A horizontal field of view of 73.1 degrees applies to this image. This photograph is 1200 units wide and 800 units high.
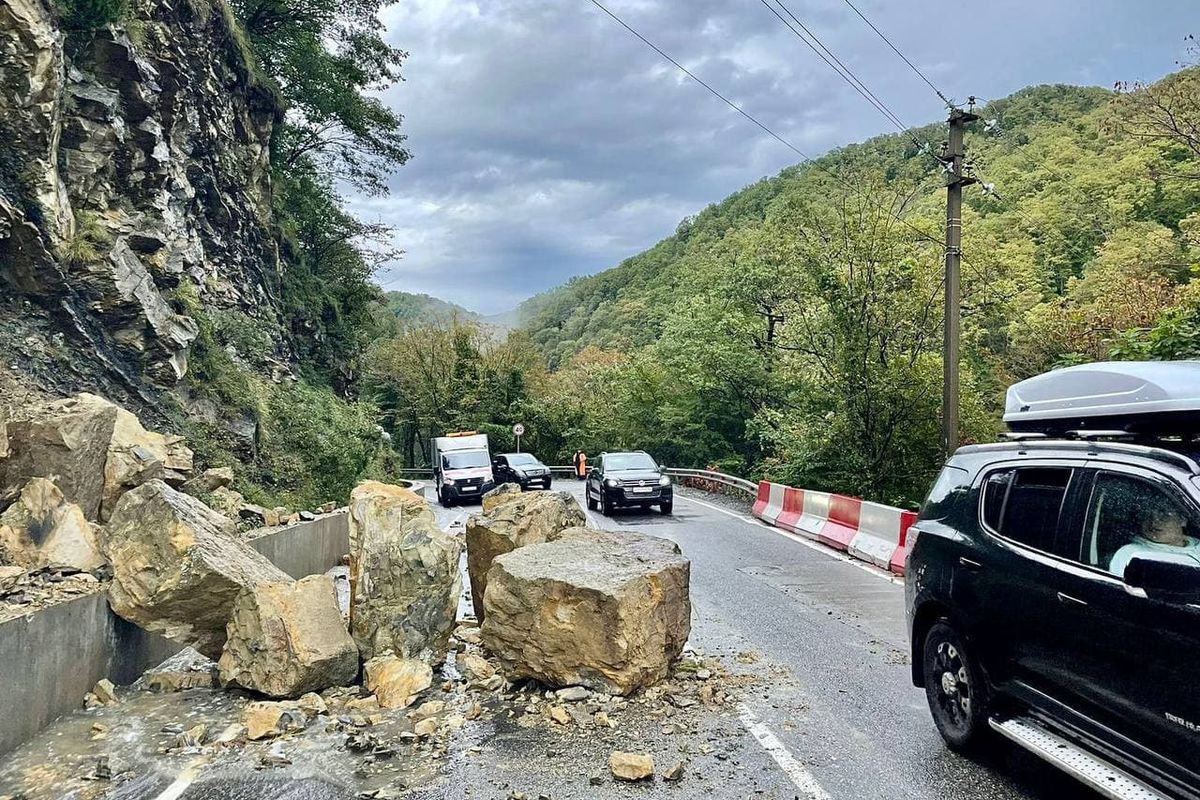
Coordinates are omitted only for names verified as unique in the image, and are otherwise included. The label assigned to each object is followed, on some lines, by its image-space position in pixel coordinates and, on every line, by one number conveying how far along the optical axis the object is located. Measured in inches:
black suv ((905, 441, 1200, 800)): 141.3
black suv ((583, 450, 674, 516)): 846.5
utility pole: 603.8
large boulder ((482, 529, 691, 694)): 254.5
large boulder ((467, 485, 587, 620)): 347.3
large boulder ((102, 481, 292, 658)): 271.6
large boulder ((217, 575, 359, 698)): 260.2
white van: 1123.9
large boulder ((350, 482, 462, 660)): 290.8
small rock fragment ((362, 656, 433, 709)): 258.7
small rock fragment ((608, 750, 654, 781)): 192.4
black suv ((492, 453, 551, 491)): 1284.4
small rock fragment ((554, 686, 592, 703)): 250.7
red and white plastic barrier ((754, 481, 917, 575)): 502.6
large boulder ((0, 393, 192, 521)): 331.9
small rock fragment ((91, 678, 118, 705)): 258.1
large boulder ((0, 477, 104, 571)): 291.1
